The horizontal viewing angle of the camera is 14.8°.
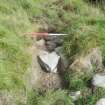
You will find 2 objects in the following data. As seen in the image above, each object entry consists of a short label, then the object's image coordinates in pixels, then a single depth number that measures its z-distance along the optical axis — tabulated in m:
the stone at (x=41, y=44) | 5.98
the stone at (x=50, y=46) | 6.05
